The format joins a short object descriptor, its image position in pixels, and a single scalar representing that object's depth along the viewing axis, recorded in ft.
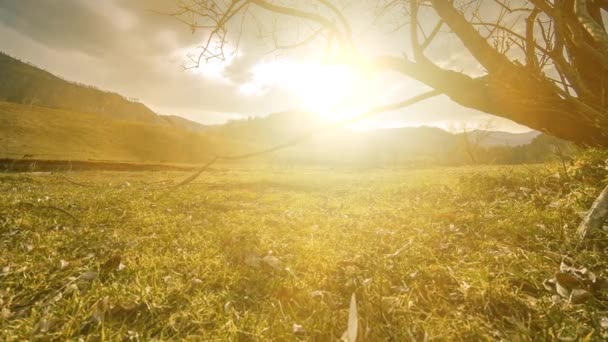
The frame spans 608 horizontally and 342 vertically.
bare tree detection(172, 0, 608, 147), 11.01
